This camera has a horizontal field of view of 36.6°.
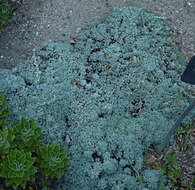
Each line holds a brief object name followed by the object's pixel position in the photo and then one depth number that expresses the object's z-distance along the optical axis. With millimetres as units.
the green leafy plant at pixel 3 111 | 2648
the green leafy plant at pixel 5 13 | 3570
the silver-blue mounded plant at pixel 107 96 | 2893
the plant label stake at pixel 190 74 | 2311
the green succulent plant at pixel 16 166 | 2285
